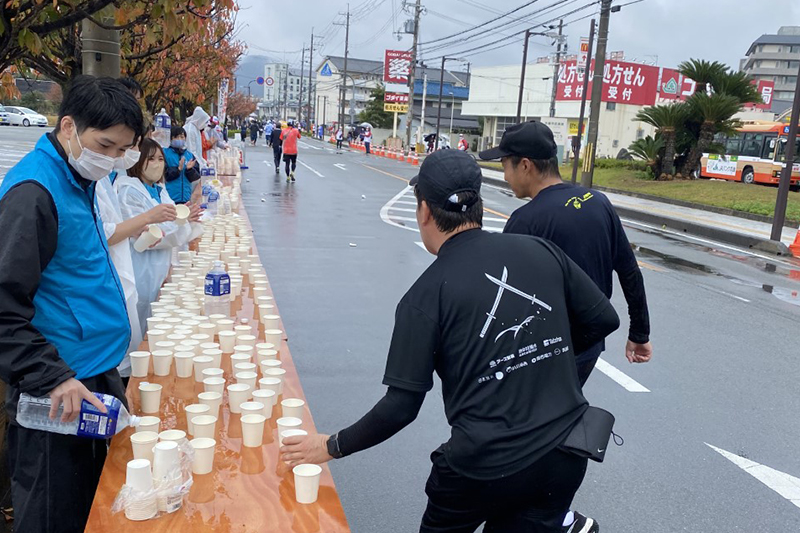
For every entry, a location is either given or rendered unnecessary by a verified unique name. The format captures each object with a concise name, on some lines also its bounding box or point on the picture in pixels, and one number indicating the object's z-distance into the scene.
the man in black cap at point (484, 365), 1.94
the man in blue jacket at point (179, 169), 7.57
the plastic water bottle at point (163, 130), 7.11
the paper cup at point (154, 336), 3.14
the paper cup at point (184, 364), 2.96
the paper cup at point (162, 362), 2.97
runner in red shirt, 21.77
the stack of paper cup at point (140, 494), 2.00
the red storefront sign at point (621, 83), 43.50
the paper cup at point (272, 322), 3.75
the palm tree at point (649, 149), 26.30
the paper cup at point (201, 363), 2.93
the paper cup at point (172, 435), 2.28
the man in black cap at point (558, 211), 3.14
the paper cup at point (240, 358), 3.05
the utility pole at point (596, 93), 20.67
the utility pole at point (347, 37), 75.71
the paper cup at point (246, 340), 3.32
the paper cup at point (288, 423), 2.52
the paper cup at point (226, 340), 3.29
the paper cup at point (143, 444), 2.23
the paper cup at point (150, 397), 2.65
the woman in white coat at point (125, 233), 3.16
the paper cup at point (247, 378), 2.82
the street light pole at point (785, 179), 14.27
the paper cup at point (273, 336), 3.47
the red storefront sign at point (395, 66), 56.75
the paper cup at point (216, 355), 2.99
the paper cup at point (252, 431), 2.43
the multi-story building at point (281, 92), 145.62
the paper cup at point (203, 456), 2.24
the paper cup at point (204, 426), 2.41
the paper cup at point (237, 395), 2.67
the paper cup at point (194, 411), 2.48
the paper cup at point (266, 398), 2.64
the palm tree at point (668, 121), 25.28
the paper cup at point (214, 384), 2.71
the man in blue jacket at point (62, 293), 2.02
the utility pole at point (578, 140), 26.80
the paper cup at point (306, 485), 2.13
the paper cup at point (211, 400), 2.61
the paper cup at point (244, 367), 2.95
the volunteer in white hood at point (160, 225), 4.09
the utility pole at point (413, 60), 49.86
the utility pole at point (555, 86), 37.72
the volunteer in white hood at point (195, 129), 10.67
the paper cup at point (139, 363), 2.96
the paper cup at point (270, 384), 2.75
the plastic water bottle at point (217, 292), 3.87
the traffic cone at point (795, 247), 14.12
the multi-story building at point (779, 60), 97.31
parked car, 42.12
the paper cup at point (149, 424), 2.39
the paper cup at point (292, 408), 2.63
